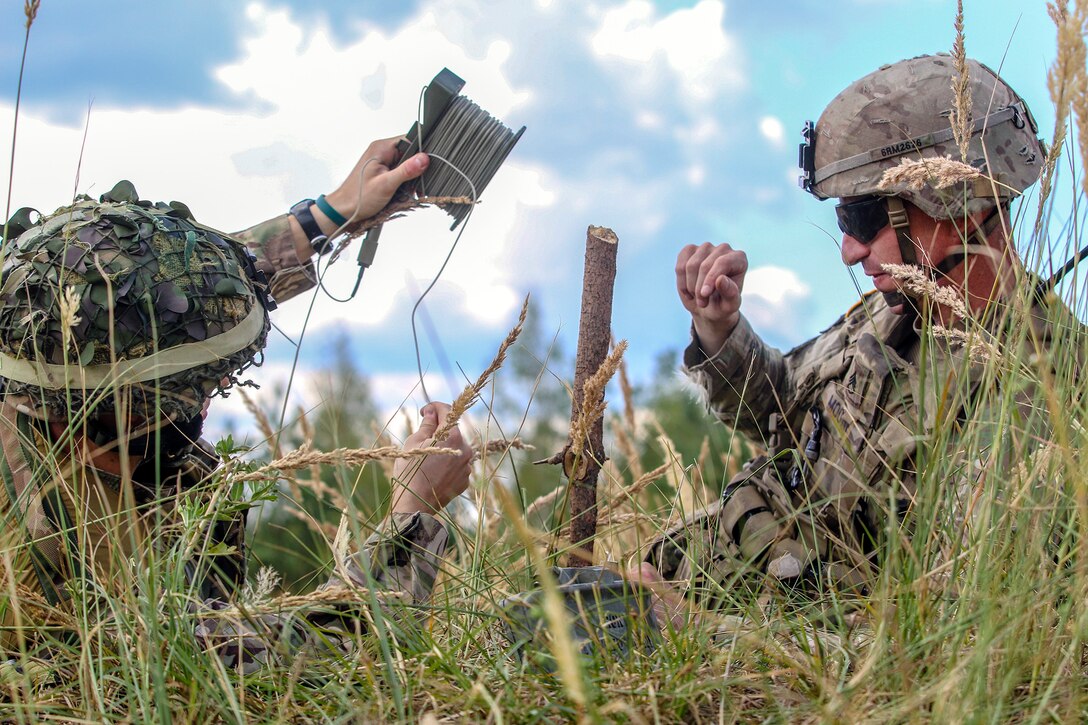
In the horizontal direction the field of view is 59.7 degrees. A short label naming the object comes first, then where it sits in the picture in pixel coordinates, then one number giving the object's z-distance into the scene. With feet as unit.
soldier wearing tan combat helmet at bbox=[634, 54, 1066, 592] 11.56
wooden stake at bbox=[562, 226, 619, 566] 9.01
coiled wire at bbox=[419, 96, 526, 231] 11.76
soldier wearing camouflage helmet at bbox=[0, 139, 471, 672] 8.24
